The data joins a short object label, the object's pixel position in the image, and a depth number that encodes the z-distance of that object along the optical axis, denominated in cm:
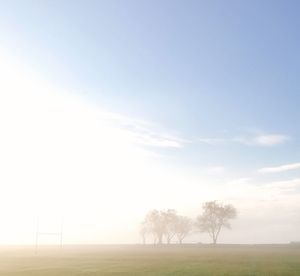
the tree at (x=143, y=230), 19382
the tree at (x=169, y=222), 17788
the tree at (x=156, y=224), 17975
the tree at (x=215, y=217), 15475
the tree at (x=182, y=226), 17762
